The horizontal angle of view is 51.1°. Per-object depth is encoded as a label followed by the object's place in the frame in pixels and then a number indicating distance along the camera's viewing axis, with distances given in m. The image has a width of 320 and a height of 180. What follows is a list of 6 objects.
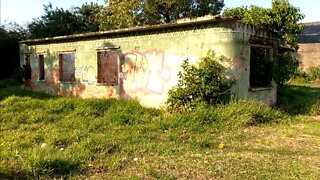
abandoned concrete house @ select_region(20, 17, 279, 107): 9.52
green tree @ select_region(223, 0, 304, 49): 13.91
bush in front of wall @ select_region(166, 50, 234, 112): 9.06
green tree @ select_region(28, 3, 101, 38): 22.81
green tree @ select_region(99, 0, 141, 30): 22.74
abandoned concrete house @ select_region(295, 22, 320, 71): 26.37
